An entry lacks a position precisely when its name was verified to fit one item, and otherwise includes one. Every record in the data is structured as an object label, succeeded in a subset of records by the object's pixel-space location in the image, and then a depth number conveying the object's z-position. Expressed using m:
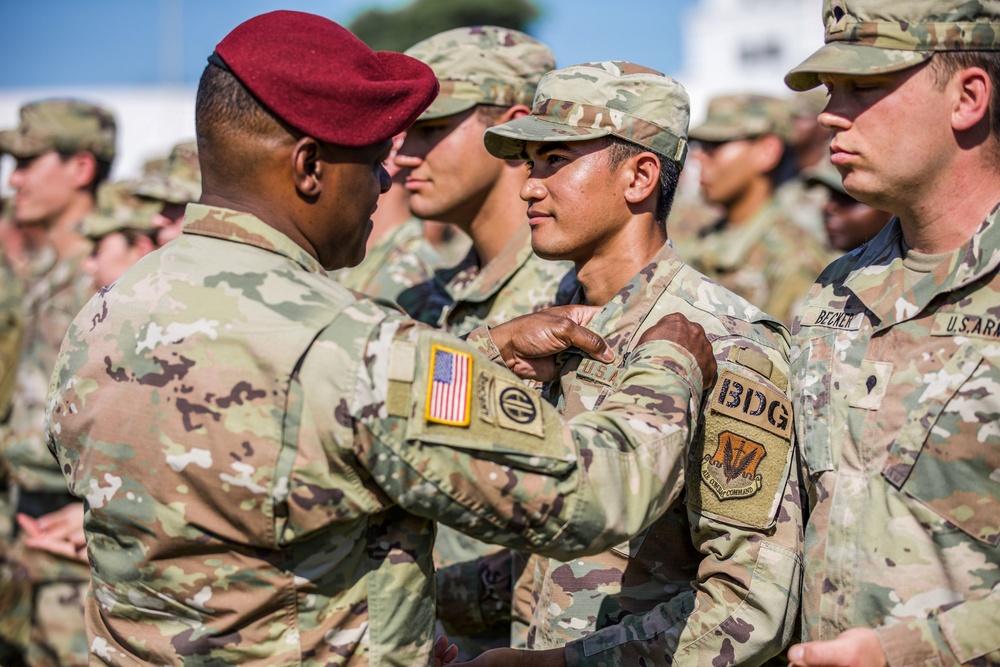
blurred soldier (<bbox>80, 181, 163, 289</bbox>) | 6.50
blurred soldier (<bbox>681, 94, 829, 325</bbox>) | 8.48
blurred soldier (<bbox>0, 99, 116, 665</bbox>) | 6.25
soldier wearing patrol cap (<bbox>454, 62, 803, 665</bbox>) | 2.98
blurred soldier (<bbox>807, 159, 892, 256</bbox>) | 6.76
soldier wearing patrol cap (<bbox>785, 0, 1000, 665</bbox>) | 2.63
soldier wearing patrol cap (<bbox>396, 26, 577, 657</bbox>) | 4.57
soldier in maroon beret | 2.35
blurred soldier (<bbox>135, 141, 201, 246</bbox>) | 6.11
